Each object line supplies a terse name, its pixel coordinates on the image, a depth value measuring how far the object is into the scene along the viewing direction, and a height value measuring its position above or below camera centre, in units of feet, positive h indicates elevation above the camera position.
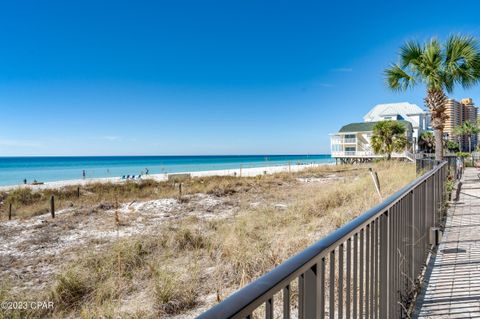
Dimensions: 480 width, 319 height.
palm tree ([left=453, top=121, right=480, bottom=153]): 212.76 +14.33
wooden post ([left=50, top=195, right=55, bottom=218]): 38.68 -5.98
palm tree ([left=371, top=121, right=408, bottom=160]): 129.96 +5.72
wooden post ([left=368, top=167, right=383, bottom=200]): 27.09 -2.80
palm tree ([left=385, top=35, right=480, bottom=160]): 38.32 +10.17
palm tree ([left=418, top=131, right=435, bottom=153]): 192.13 +5.61
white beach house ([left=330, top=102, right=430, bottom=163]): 168.76 +9.97
